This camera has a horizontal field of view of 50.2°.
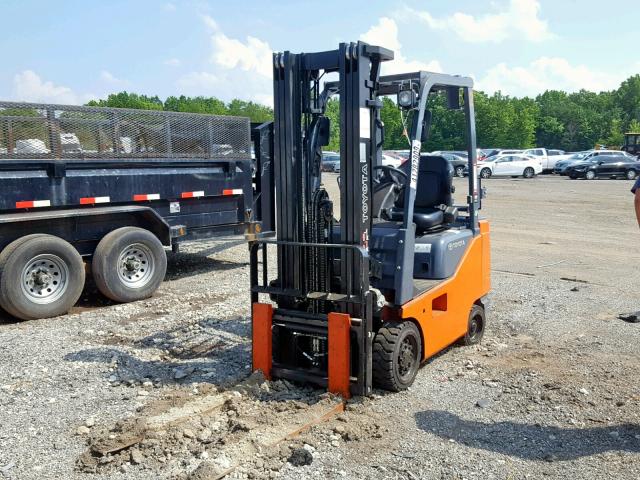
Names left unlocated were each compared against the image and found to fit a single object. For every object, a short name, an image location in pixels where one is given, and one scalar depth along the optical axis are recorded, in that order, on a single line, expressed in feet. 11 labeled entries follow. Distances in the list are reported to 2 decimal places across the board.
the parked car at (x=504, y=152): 134.81
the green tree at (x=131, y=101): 340.80
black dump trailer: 26.50
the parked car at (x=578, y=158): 118.01
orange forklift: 17.01
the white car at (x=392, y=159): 127.65
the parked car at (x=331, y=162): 86.77
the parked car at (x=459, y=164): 120.88
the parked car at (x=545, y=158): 135.42
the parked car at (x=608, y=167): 113.91
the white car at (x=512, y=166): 126.00
